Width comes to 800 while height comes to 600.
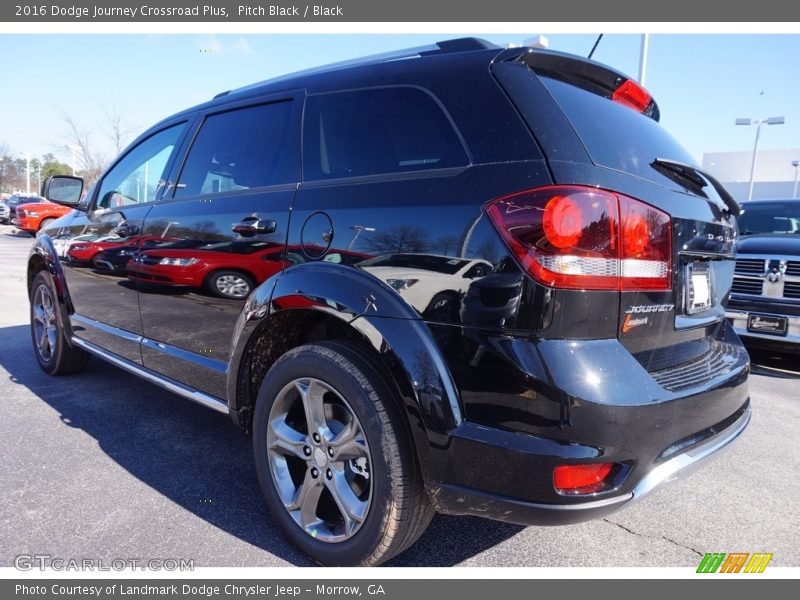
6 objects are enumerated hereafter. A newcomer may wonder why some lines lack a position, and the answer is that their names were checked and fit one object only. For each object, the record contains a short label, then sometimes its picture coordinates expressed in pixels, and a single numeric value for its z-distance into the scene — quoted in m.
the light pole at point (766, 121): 26.38
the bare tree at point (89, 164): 28.42
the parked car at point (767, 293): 4.95
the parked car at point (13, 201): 25.86
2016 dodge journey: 1.61
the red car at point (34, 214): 20.64
